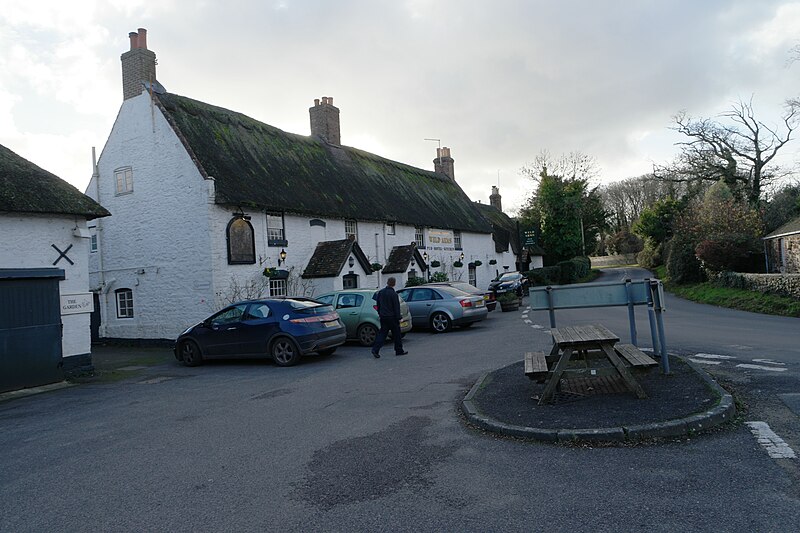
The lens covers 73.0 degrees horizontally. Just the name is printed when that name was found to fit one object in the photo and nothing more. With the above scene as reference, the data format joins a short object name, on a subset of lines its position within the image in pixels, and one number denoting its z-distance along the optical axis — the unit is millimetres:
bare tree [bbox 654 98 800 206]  40000
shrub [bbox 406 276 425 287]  25059
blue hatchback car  12195
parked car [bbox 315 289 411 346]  14906
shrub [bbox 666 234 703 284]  30688
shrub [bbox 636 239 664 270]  52734
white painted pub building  17531
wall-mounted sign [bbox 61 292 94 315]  12180
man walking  12602
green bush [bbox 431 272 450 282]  28191
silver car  16656
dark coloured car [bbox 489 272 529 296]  29844
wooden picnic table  6051
